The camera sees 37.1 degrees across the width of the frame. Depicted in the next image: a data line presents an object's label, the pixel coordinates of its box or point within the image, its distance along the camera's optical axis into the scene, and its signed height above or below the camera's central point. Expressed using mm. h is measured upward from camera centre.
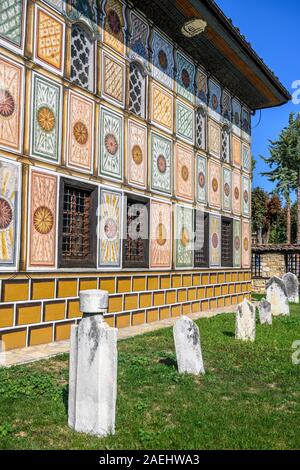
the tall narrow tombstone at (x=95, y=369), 3750 -949
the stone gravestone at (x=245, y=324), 8172 -1211
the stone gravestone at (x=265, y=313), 10062 -1258
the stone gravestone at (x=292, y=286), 16766 -1062
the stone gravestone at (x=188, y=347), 5746 -1158
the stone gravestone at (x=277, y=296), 12398 -1076
